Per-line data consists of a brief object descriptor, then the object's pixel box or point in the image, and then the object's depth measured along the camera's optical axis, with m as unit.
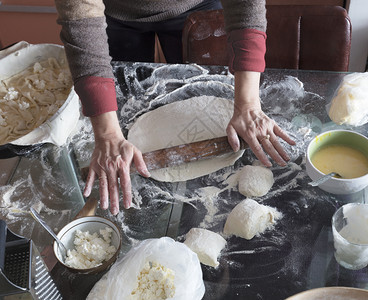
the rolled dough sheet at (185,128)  1.30
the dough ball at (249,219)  1.08
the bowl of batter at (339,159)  1.09
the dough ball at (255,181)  1.19
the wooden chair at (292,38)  1.48
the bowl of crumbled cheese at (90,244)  1.00
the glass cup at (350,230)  0.97
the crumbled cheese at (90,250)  1.01
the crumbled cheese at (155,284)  0.91
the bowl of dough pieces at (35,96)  1.36
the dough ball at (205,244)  1.04
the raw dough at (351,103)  1.27
